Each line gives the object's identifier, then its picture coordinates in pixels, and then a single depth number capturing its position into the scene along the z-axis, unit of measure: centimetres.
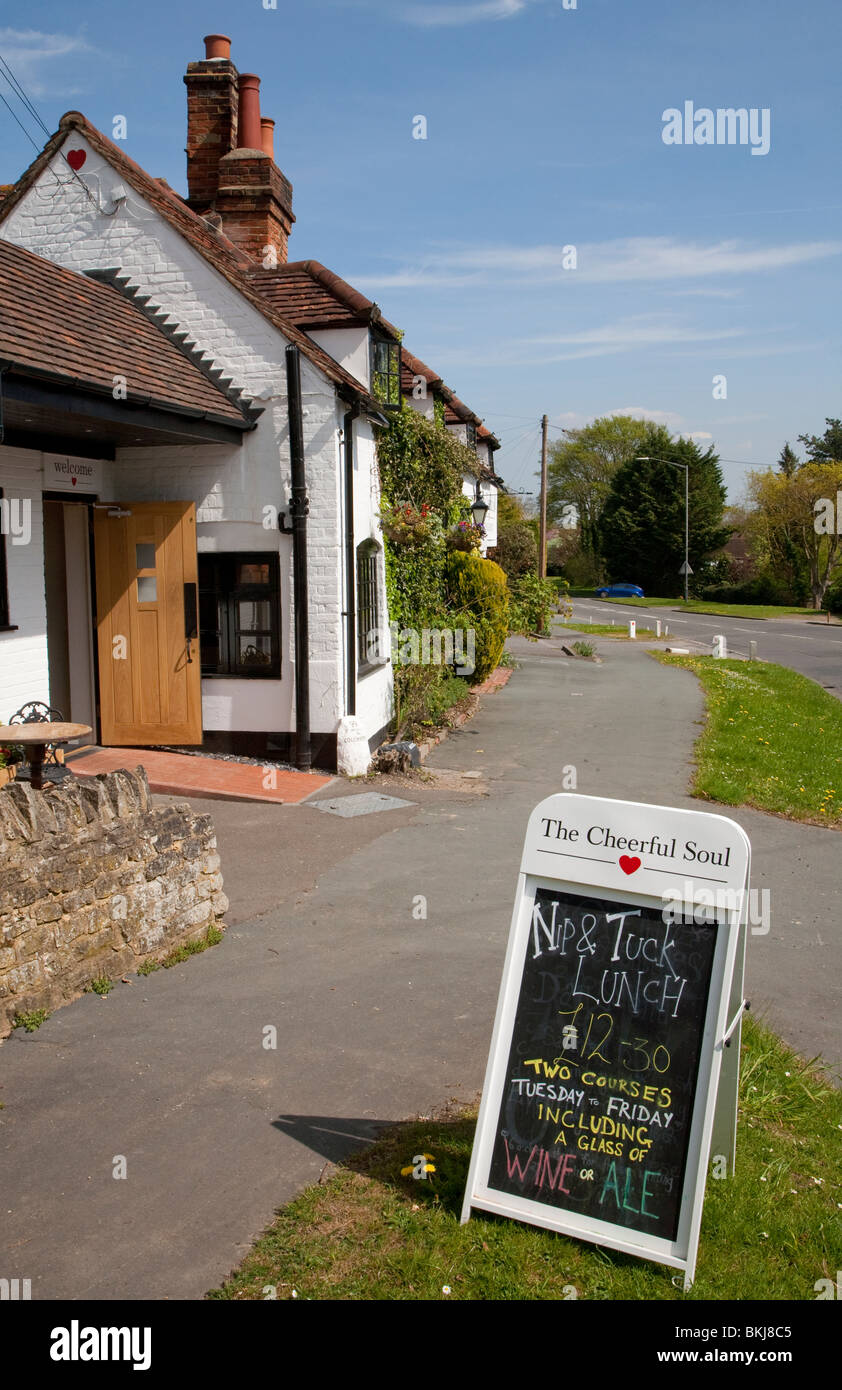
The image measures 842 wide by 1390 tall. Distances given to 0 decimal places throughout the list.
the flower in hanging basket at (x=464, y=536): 1856
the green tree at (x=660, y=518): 6394
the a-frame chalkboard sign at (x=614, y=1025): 338
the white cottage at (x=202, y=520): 1129
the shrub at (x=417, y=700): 1412
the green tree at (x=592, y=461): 8494
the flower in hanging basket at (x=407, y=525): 1333
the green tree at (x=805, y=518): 5312
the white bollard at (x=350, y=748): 1148
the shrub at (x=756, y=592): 5738
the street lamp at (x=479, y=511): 1900
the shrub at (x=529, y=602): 1944
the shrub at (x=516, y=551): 3751
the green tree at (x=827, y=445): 8231
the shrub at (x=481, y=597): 1825
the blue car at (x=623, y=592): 6481
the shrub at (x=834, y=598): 4803
